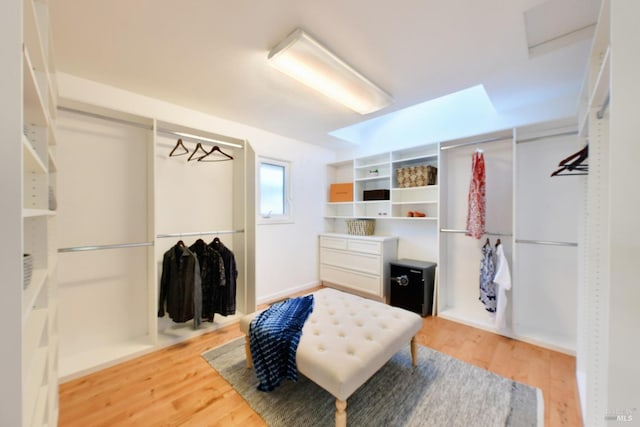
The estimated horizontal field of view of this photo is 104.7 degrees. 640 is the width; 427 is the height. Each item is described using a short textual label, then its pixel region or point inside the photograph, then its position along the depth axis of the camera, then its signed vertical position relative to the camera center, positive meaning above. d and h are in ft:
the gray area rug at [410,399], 4.92 -4.14
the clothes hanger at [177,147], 7.88 +2.09
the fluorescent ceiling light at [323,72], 5.32 +3.53
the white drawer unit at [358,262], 10.83 -2.44
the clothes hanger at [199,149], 8.11 +2.11
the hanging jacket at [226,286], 8.26 -2.53
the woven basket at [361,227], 12.22 -0.79
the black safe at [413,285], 9.60 -3.00
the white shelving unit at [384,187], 10.55 +1.16
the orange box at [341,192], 12.88 +1.01
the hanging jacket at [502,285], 7.85 -2.38
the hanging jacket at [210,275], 8.11 -2.12
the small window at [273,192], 11.26 +0.93
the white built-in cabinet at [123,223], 6.63 -0.34
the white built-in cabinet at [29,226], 1.90 -0.17
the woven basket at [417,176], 10.06 +1.47
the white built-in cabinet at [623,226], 2.49 -0.16
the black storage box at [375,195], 11.75 +0.79
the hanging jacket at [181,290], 7.53 -2.40
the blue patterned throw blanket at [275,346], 5.24 -2.94
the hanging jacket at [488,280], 8.30 -2.36
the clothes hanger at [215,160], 8.30 +1.90
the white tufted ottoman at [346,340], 4.38 -2.73
